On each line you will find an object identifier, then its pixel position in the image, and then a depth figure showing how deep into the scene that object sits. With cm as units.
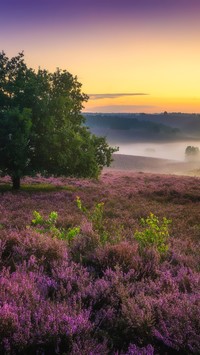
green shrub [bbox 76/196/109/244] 877
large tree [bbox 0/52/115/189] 2603
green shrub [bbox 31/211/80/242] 664
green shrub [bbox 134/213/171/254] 635
